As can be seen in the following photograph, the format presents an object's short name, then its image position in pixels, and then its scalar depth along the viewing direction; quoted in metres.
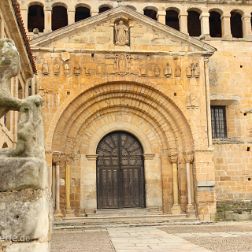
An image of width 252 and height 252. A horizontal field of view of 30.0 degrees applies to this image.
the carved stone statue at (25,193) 3.57
